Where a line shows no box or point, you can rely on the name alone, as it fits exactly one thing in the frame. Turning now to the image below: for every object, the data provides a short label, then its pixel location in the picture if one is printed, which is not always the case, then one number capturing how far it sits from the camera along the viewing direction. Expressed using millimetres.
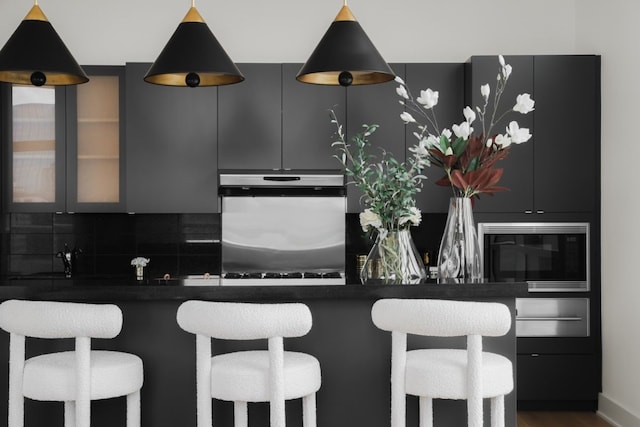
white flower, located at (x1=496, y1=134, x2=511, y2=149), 3092
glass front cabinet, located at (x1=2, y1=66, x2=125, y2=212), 5230
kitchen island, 3115
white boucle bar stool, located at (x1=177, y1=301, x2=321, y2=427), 2596
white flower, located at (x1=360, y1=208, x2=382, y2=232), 3189
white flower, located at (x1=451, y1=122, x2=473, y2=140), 3124
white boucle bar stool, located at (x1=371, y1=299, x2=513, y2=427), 2535
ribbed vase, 3174
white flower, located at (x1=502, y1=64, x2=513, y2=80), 3136
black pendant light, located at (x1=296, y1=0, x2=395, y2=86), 3074
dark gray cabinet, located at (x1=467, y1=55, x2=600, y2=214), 4961
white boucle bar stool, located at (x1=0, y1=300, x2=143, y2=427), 2678
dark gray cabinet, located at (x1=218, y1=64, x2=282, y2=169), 5180
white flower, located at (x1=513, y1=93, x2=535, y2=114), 3054
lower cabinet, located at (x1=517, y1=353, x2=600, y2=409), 4941
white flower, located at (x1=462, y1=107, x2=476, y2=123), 3097
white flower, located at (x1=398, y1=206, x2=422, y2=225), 3172
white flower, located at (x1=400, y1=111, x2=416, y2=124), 3248
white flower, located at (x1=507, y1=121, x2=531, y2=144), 3051
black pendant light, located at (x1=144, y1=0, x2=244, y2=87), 3160
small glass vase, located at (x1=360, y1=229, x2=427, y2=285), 3178
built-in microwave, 4949
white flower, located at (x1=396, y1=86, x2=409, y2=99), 3162
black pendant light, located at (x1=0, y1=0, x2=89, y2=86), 3137
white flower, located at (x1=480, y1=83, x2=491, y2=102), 3174
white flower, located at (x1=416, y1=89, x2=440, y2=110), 3127
